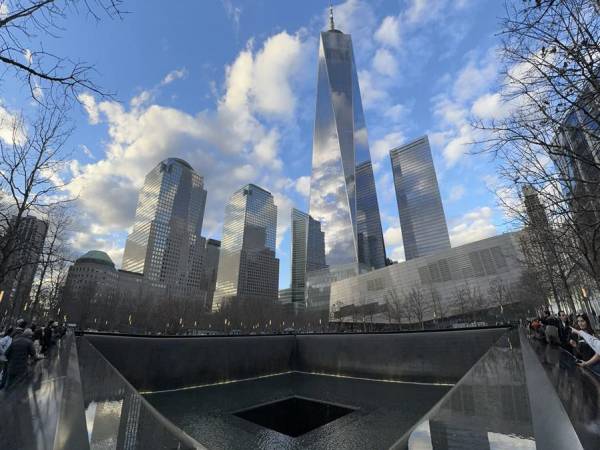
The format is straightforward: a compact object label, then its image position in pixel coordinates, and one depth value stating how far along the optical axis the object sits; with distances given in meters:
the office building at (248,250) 153.25
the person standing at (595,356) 5.62
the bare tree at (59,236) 18.84
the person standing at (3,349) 7.41
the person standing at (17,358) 6.65
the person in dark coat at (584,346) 6.92
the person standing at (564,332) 10.46
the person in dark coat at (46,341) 13.55
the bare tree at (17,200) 10.11
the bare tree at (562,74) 4.87
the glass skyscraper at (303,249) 157.38
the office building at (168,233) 142.12
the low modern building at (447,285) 58.91
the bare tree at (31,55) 4.12
